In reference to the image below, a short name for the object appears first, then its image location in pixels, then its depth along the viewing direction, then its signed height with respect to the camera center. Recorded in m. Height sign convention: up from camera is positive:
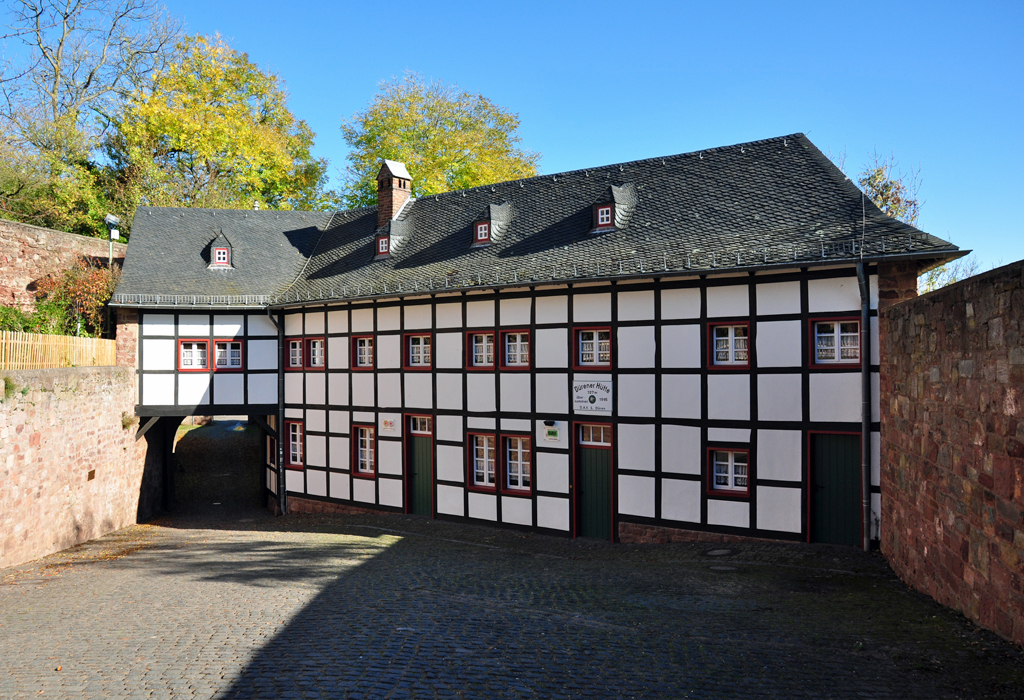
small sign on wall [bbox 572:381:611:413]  13.14 -0.54
